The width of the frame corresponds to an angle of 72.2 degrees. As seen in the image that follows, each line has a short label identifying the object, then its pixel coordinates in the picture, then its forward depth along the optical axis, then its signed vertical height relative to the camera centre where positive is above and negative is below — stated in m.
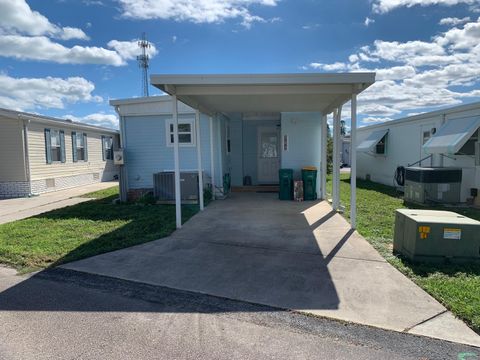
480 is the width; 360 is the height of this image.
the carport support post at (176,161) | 6.34 -0.07
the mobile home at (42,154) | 11.66 +0.21
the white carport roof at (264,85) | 5.71 +1.29
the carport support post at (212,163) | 9.75 -0.19
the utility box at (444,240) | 4.25 -1.12
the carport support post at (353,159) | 6.15 -0.08
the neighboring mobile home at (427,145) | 8.59 +0.30
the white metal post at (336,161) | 8.02 -0.15
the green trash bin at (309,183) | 9.70 -0.82
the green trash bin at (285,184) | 9.87 -0.85
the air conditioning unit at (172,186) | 9.44 -0.84
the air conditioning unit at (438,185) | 8.86 -0.85
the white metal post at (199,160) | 7.62 -0.07
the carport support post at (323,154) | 9.97 +0.02
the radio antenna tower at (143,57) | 29.25 +9.00
